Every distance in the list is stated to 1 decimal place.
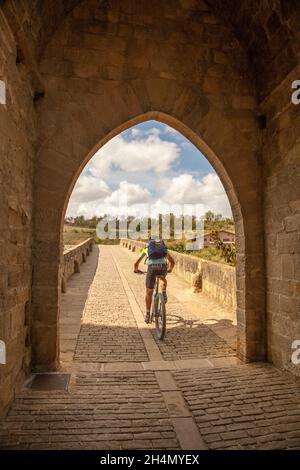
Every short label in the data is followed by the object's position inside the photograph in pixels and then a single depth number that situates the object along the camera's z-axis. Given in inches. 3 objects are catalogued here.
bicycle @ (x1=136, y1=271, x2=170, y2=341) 201.6
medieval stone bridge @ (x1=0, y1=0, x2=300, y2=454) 111.9
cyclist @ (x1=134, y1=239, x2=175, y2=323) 215.2
